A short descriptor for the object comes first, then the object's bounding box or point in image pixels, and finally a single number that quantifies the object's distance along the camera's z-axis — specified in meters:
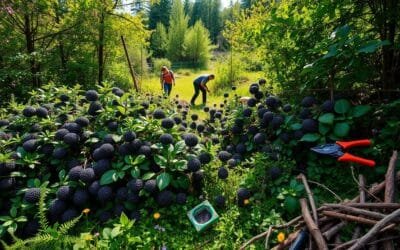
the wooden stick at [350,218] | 1.47
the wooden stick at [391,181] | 1.59
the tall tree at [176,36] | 37.09
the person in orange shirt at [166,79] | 10.59
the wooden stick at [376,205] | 1.46
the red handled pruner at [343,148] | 2.04
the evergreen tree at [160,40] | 37.69
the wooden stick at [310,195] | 1.67
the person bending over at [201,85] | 9.50
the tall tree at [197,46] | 34.84
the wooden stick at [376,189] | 1.71
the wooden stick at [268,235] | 1.75
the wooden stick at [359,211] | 1.44
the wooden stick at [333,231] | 1.54
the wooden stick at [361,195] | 1.49
